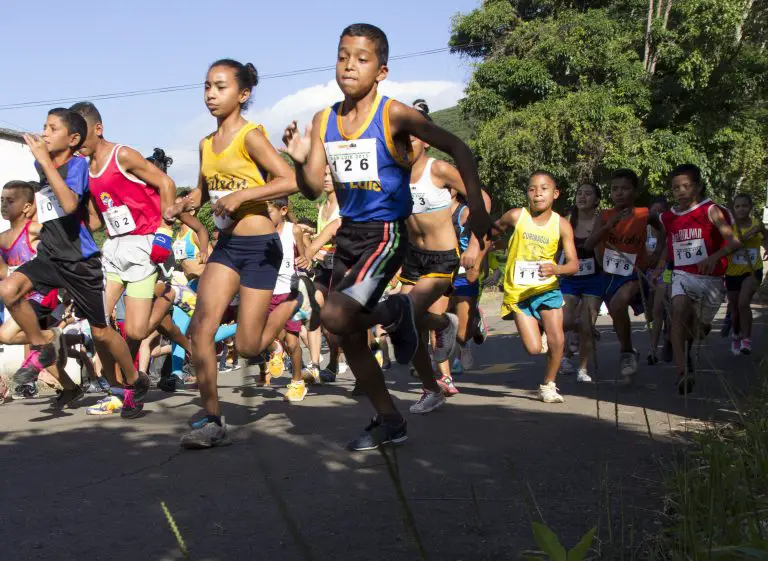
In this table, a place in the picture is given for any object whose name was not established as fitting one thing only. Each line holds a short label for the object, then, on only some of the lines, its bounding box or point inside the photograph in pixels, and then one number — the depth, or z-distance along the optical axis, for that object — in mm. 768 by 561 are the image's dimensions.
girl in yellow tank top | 5691
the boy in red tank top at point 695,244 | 7891
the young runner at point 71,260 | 6996
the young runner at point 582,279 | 9148
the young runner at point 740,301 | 10844
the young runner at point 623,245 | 8752
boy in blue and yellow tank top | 5195
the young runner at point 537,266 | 7941
